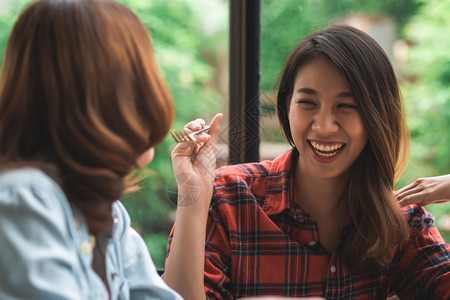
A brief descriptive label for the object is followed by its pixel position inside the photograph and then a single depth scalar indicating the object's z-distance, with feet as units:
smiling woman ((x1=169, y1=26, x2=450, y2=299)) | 4.50
